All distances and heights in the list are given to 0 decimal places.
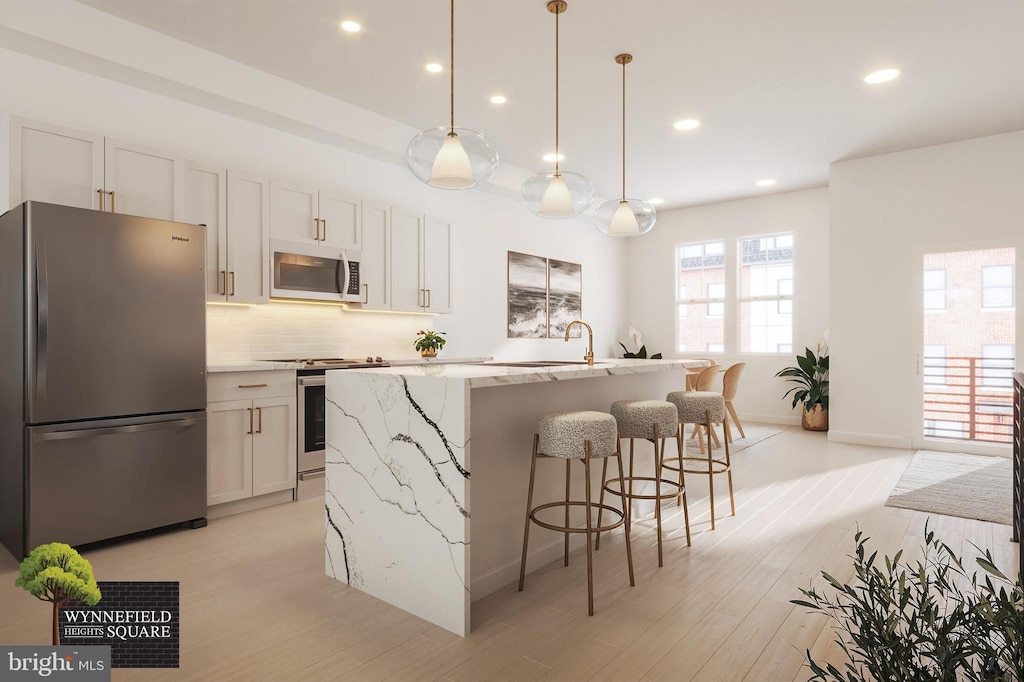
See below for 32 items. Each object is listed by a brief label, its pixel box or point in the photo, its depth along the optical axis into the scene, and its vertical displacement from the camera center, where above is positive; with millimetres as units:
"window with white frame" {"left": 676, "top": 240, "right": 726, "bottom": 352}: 8070 +600
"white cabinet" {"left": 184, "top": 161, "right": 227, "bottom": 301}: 3883 +821
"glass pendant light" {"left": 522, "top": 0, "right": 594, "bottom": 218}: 3320 +825
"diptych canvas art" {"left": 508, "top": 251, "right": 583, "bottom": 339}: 6863 +532
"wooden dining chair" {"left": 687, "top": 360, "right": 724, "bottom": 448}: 5816 -388
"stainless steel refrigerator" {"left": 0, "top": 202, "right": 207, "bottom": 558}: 2926 -184
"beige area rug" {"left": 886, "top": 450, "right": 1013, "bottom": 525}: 3813 -1068
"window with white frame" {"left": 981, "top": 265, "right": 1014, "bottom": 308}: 5387 +475
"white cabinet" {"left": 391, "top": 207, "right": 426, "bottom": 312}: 5195 +692
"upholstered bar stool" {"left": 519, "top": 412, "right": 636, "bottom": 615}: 2537 -423
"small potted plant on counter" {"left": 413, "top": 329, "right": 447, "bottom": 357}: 5196 -35
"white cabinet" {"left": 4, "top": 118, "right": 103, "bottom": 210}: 3109 +943
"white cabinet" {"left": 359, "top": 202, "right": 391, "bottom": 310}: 4945 +684
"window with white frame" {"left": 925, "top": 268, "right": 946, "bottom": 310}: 5684 +472
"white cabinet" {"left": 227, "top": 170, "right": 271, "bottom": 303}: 4082 +700
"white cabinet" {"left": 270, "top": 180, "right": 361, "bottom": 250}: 4367 +941
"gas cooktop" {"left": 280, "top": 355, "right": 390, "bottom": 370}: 4270 -170
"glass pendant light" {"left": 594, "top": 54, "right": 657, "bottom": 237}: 3678 +754
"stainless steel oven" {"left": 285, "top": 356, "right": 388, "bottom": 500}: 4160 -613
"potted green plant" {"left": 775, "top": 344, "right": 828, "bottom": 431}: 6887 -613
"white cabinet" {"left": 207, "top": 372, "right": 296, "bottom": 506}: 3689 -620
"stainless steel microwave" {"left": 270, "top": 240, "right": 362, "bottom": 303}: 4359 +506
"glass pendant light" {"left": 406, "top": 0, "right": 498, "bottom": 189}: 2695 +839
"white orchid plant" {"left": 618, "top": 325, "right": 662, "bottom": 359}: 8188 -100
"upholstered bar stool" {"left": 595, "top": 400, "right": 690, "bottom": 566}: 3004 -412
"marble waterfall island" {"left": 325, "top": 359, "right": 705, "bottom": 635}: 2287 -594
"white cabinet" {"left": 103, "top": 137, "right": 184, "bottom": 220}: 3467 +944
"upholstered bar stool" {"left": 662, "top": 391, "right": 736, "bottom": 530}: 3520 -403
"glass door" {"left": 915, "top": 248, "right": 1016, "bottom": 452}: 5414 -78
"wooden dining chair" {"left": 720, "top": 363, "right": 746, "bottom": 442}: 5992 -420
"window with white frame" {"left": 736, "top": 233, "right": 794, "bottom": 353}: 7523 +586
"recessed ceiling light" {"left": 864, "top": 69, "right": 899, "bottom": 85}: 4180 +1858
